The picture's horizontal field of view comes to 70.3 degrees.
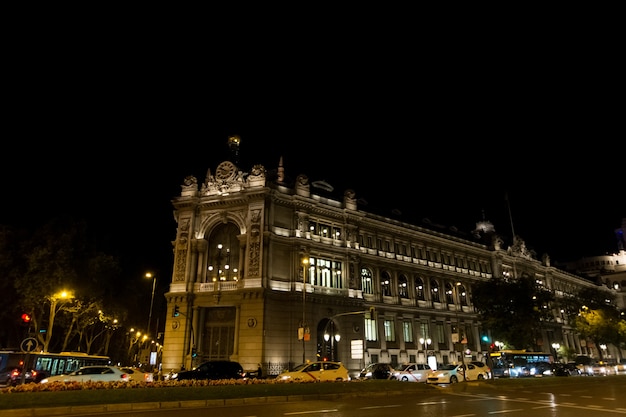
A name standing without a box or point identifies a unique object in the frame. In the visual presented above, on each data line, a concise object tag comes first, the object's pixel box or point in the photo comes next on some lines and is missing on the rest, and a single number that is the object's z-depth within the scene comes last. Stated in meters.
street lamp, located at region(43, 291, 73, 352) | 37.11
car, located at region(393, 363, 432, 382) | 35.59
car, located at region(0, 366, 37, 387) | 30.44
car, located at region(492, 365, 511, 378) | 43.44
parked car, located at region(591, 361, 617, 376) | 52.22
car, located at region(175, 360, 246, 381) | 28.31
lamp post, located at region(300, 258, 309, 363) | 35.81
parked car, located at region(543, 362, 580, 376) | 44.09
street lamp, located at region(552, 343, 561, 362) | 70.91
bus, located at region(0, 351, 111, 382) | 32.88
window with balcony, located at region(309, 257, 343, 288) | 46.43
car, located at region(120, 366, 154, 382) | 29.12
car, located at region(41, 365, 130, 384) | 24.44
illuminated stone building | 41.69
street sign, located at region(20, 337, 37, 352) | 19.86
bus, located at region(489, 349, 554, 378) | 43.91
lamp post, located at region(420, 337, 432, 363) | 52.97
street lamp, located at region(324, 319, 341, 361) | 44.53
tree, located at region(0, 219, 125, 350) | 36.59
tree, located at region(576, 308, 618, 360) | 68.75
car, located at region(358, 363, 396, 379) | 36.44
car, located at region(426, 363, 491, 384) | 34.12
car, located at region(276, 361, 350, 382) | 27.25
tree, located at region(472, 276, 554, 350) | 51.56
